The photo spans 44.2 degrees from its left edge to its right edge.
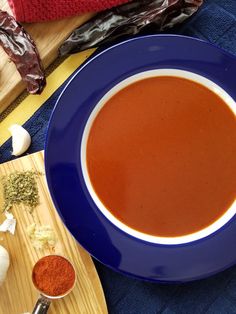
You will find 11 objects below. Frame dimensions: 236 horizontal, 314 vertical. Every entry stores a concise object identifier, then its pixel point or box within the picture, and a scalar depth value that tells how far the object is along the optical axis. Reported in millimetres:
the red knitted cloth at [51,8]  290
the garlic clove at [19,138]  304
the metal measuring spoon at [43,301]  285
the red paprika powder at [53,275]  287
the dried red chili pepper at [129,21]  302
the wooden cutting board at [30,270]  295
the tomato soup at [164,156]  281
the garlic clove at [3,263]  282
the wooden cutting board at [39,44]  298
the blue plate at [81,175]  274
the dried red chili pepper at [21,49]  297
